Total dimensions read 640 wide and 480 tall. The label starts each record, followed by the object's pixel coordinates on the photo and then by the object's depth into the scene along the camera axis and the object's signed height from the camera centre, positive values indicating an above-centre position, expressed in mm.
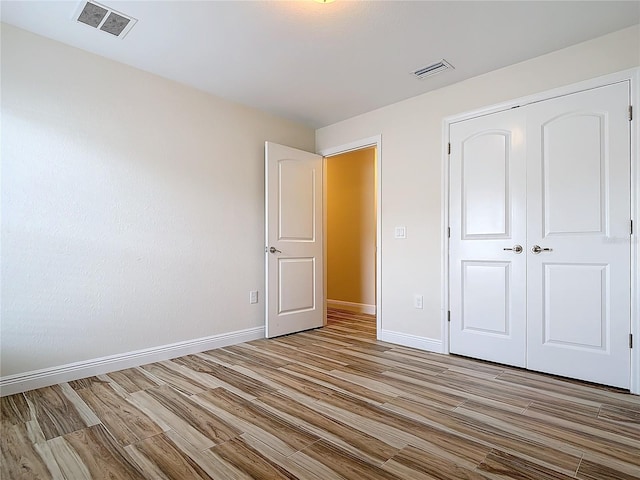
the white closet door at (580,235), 2354 +47
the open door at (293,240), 3707 +22
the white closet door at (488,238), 2783 +32
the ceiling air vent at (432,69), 2793 +1407
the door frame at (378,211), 3656 +317
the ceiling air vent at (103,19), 2144 +1422
